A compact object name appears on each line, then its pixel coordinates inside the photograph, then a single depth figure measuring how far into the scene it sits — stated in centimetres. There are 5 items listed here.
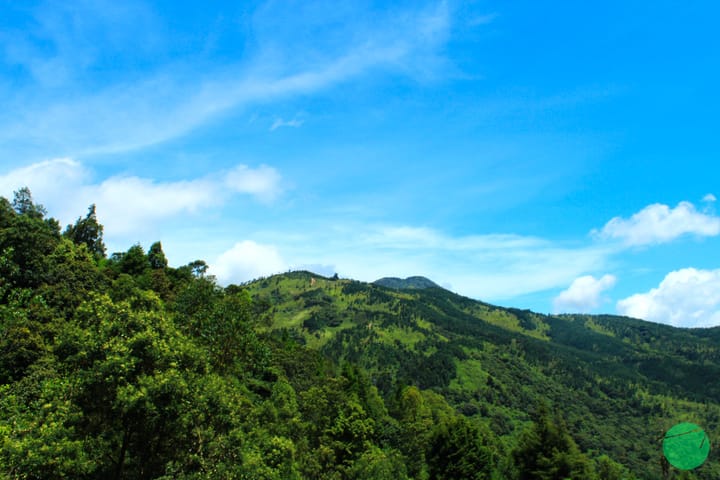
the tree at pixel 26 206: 9269
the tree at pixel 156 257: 9269
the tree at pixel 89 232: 9725
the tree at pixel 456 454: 5966
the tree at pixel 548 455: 5181
